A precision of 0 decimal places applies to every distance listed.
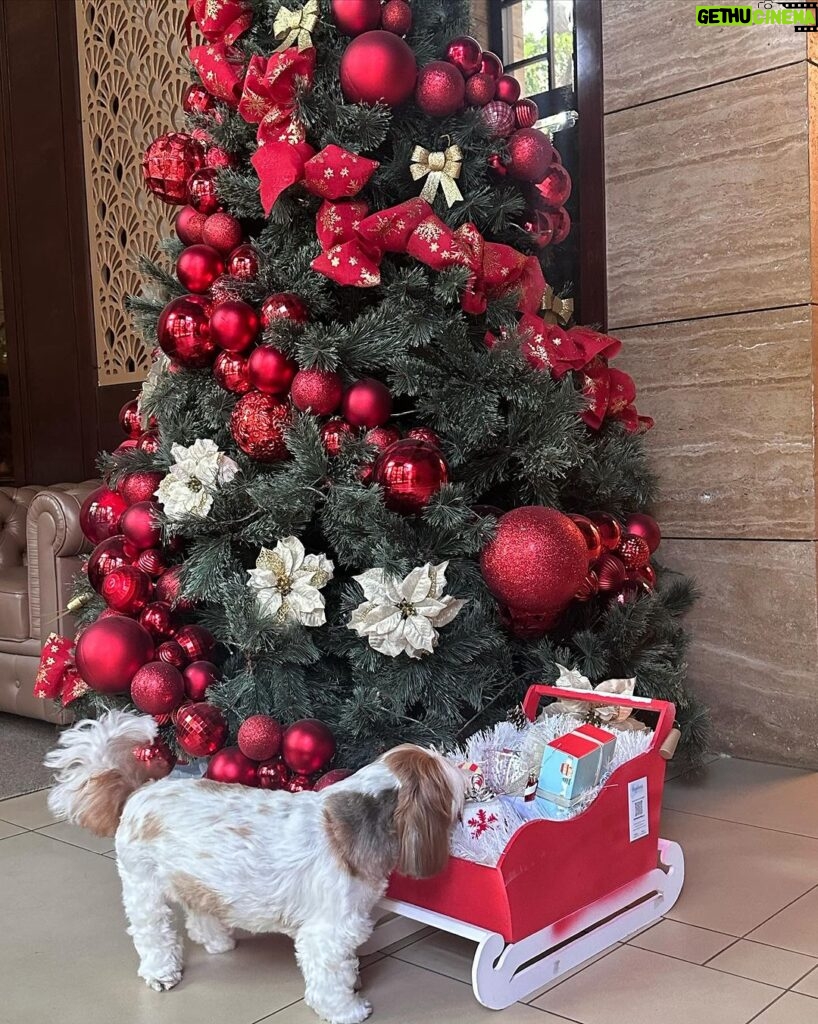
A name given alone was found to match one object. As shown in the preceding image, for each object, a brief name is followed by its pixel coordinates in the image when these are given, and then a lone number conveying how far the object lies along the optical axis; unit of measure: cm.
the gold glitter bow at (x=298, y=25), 183
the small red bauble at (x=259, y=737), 163
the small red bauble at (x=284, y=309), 181
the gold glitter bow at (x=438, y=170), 186
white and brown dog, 137
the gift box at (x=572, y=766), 149
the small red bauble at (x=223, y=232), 196
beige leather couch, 313
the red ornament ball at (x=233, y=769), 166
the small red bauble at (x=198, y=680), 180
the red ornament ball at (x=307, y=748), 162
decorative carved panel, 388
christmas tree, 171
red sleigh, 141
